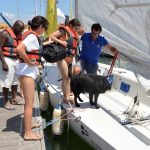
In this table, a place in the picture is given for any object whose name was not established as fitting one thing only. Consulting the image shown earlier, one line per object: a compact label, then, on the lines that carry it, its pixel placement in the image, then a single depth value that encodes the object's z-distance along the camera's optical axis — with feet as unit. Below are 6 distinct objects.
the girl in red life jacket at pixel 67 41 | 15.48
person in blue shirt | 18.14
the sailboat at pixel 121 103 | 12.96
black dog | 15.79
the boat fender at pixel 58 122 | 16.39
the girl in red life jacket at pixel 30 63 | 12.35
